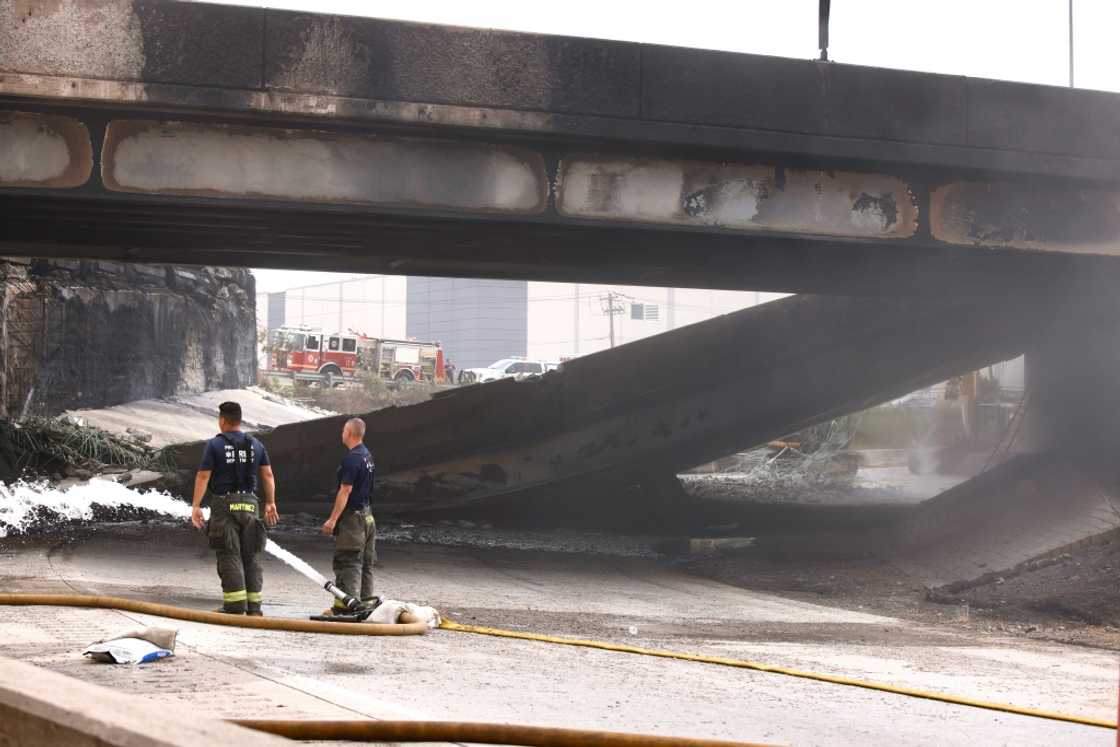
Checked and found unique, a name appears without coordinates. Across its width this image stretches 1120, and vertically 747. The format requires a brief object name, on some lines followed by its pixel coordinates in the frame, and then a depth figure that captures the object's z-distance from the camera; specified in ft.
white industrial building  360.69
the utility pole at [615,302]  318.61
